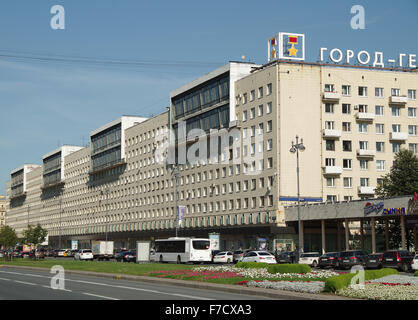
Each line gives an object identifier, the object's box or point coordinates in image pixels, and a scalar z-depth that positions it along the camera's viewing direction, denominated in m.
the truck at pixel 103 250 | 94.48
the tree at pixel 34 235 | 122.06
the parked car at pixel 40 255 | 101.88
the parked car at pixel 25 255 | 111.44
